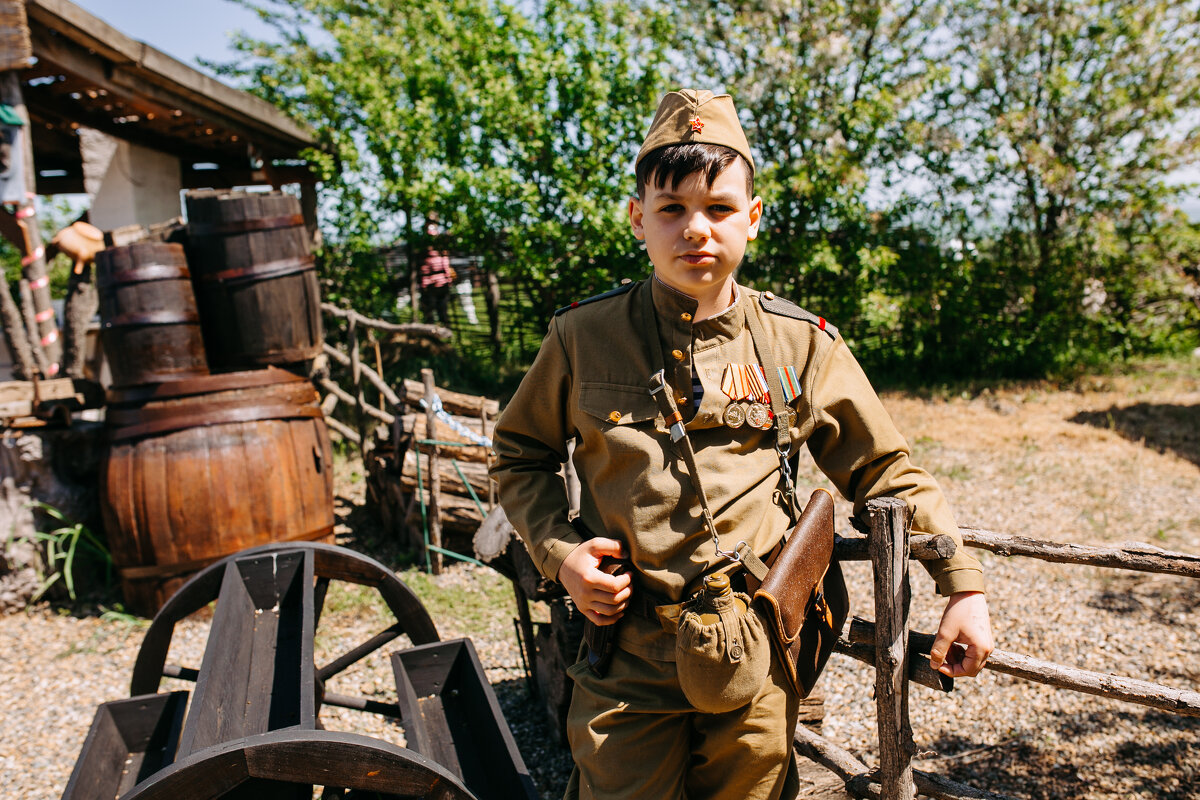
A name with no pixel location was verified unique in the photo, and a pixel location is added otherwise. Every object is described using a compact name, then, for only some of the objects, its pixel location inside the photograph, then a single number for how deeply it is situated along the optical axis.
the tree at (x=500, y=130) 7.96
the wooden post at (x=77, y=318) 5.85
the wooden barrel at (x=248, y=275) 4.88
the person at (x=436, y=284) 9.45
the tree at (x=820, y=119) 8.58
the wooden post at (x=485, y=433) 5.21
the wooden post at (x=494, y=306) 9.70
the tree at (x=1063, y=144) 8.68
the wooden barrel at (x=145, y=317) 4.55
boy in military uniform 1.70
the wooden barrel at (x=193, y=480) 4.43
